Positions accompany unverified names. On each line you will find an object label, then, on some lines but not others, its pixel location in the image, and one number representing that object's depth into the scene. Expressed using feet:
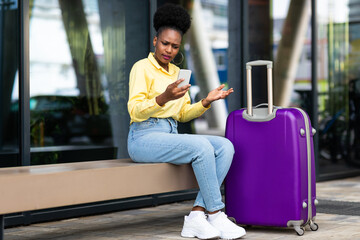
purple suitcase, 11.27
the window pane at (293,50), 21.83
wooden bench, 8.95
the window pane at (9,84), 13.48
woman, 11.00
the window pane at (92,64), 15.89
